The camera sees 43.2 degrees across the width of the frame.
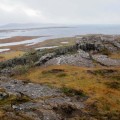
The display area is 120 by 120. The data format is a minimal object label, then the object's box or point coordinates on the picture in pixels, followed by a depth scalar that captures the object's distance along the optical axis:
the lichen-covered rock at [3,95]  24.12
